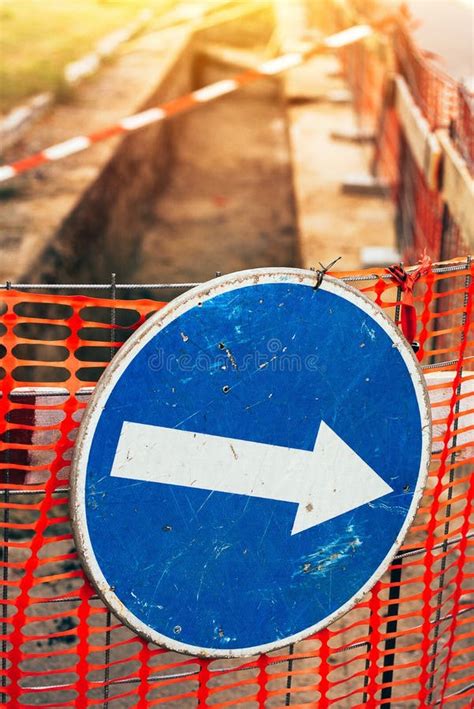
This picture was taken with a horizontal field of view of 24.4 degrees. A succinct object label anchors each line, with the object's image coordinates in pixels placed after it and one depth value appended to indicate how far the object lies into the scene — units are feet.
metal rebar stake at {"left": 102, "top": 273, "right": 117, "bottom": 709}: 9.71
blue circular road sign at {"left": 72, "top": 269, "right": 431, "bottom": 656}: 9.41
